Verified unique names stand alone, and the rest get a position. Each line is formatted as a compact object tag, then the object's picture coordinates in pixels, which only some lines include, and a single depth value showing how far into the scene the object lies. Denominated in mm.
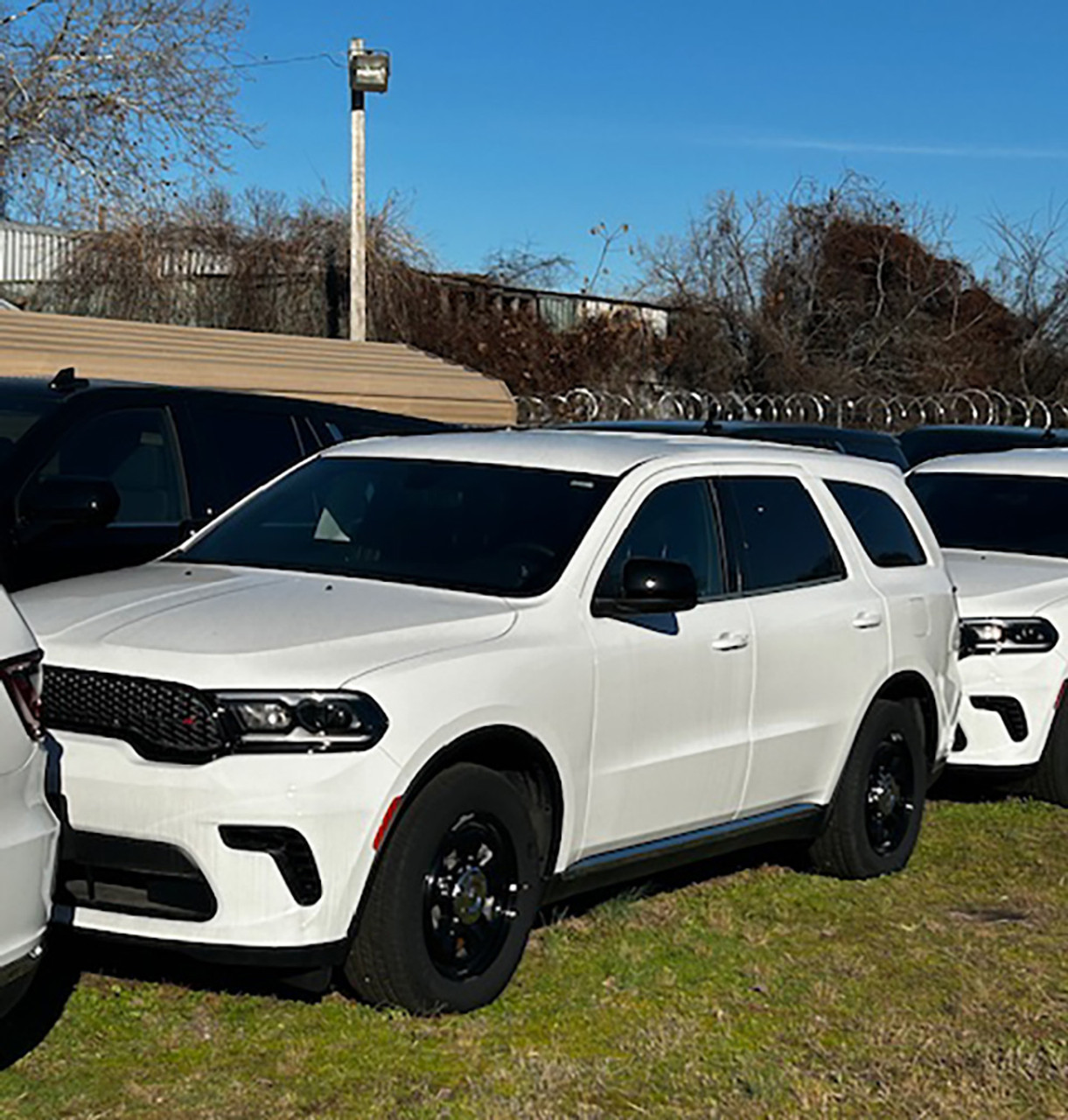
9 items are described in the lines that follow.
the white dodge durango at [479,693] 5434
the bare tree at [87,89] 27344
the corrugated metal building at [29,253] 29906
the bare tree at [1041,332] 42938
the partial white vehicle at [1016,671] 9453
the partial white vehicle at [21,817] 4609
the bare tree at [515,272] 34500
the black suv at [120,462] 7551
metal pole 26812
